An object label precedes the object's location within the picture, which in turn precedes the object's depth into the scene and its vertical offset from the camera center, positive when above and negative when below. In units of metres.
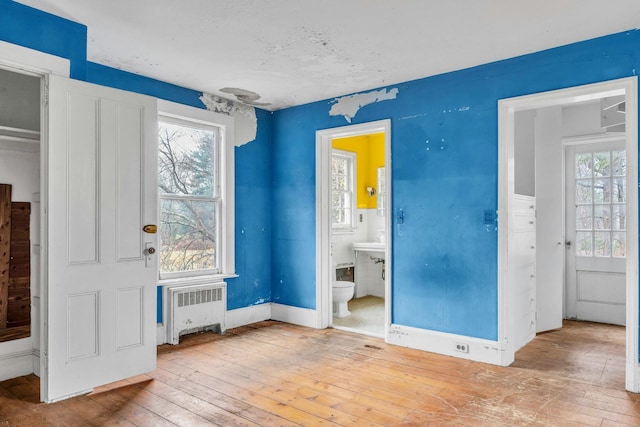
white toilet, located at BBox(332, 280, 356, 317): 5.35 -1.04
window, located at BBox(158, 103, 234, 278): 4.37 +0.21
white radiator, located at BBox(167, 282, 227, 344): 4.25 -0.99
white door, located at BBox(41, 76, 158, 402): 2.83 -0.17
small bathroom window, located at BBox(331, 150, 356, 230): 6.61 +0.40
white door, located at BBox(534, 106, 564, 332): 4.78 -0.05
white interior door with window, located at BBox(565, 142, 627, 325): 5.11 -0.22
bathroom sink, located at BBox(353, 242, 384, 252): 6.23 -0.48
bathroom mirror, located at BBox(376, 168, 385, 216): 6.94 +0.43
